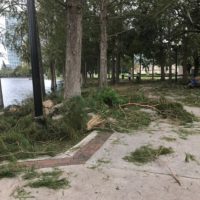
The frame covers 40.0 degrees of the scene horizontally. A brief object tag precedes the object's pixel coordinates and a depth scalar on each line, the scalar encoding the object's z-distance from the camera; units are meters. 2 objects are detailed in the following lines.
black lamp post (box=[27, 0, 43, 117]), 5.42
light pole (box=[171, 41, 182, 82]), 23.38
